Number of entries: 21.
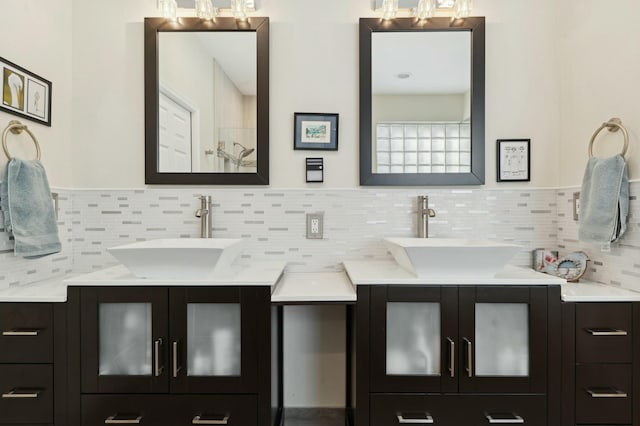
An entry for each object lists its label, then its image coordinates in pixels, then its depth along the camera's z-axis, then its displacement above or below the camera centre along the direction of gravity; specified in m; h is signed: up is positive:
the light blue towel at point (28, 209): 1.45 -0.01
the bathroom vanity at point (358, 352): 1.37 -0.57
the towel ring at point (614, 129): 1.49 +0.35
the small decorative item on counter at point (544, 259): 1.77 -0.26
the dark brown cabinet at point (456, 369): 1.38 -0.63
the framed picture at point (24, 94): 1.50 +0.52
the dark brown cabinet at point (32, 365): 1.37 -0.61
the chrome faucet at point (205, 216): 1.85 -0.04
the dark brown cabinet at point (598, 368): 1.39 -0.63
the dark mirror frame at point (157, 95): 1.88 +0.59
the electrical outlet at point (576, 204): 1.77 +0.02
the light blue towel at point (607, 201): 1.48 +0.03
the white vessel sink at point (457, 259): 1.34 -0.20
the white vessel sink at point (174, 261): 1.32 -0.20
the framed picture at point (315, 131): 1.91 +0.42
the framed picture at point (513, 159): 1.91 +0.27
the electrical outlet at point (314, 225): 1.91 -0.09
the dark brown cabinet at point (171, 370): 1.37 -0.63
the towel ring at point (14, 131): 1.47 +0.33
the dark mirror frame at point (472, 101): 1.88 +0.58
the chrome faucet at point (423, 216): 1.86 -0.04
